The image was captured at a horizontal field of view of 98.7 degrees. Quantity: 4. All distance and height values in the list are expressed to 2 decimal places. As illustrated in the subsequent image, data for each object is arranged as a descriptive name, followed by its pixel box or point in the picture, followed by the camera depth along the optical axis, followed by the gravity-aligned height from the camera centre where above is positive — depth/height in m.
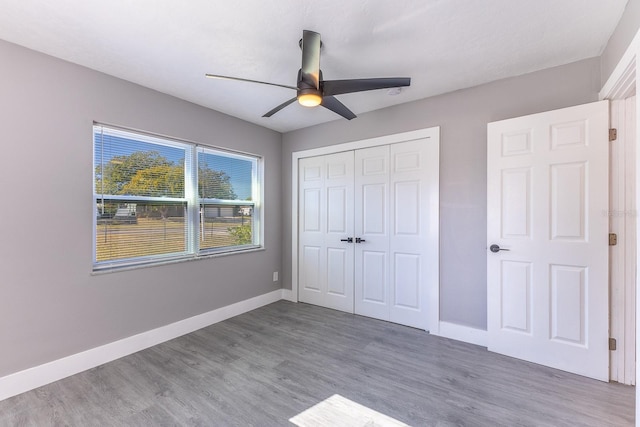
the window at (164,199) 2.53 +0.16
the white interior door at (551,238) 2.12 -0.22
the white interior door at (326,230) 3.65 -0.25
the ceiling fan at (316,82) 1.82 +0.89
